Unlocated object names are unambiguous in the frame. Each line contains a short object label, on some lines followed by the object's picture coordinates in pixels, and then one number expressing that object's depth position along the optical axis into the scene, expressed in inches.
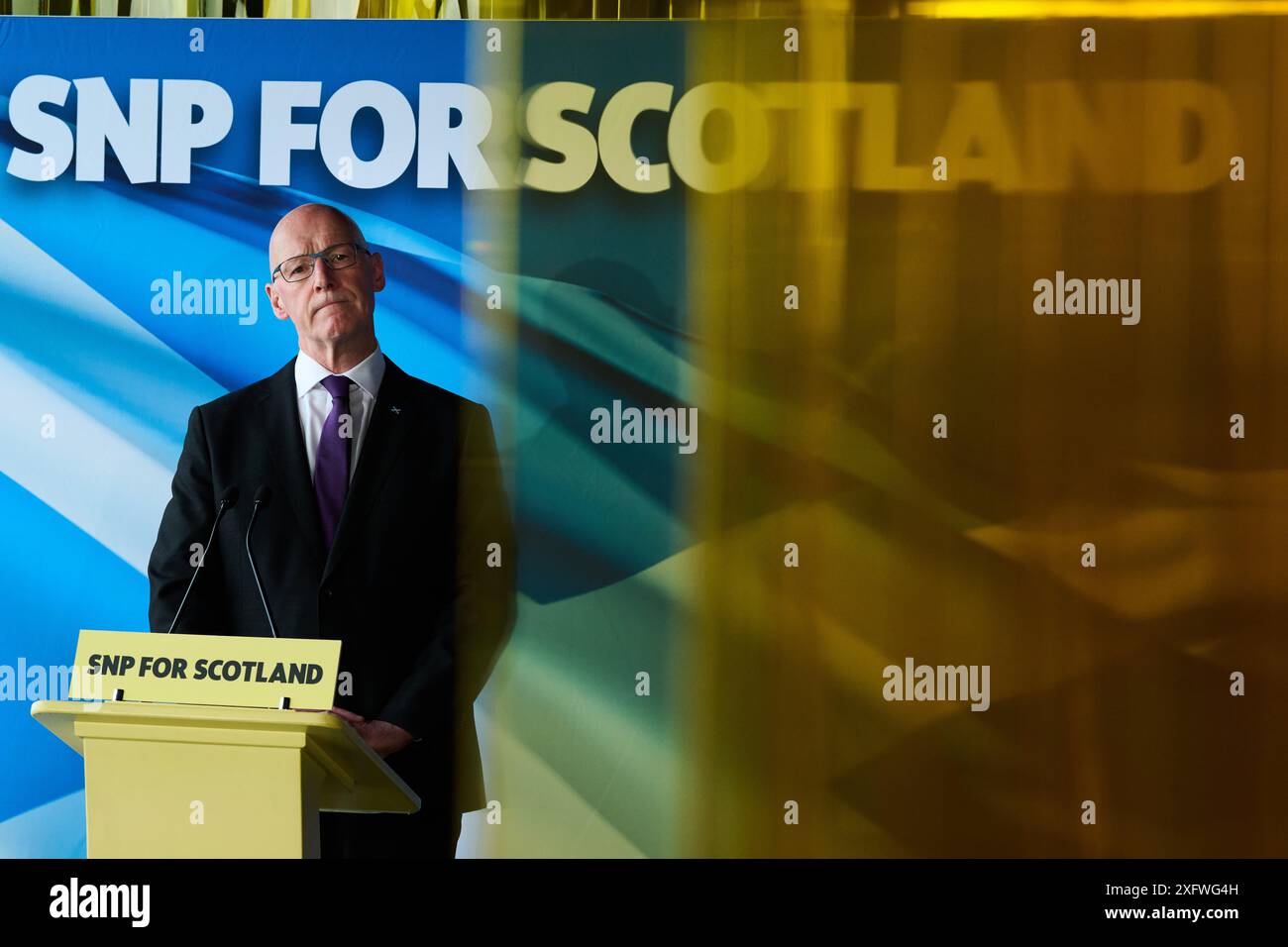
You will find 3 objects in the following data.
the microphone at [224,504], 101.9
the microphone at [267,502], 110.7
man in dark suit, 116.2
